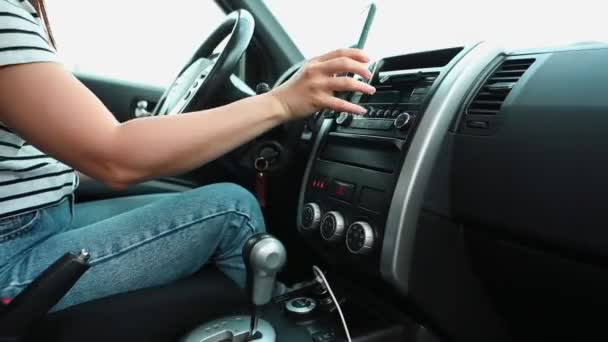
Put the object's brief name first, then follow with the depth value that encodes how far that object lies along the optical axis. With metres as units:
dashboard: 0.67
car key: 1.11
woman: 0.59
